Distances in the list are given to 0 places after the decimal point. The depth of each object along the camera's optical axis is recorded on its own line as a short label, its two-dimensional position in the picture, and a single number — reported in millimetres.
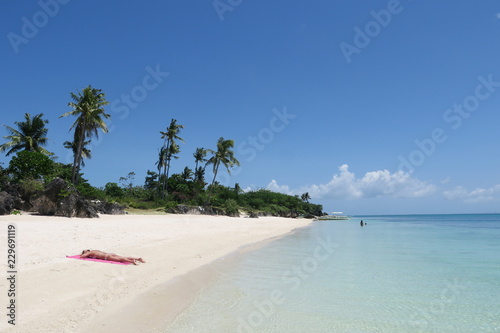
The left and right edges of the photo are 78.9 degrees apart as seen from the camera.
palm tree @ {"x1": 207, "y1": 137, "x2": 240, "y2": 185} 47969
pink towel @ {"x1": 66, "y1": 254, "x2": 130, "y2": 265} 8083
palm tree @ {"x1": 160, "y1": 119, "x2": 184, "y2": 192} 47062
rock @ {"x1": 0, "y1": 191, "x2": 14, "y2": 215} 17830
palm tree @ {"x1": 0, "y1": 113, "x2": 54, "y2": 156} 33750
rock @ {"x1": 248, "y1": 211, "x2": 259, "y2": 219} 51094
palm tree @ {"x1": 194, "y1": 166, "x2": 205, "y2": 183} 64900
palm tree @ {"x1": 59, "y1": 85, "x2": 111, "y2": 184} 29328
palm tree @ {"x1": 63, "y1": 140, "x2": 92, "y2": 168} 40759
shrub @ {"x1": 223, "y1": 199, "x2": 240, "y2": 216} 45688
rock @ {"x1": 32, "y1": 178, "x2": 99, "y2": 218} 19828
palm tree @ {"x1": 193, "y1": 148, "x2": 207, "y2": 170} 63094
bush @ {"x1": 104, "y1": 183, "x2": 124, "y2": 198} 39003
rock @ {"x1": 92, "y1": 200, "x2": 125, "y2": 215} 25659
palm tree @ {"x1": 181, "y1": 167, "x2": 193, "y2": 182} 61225
